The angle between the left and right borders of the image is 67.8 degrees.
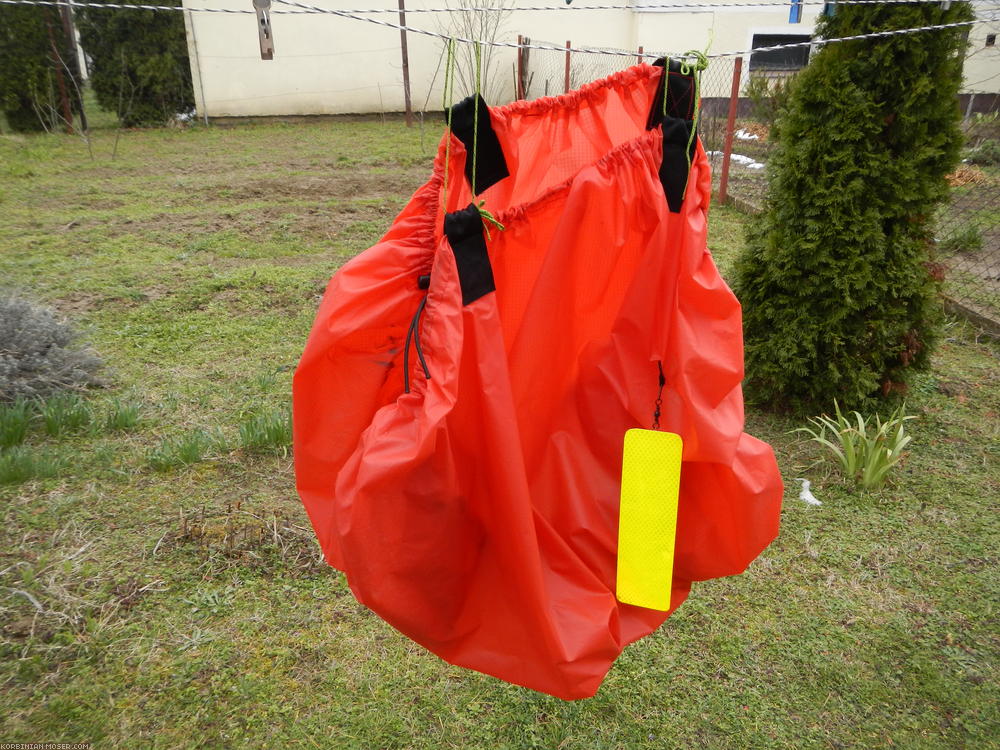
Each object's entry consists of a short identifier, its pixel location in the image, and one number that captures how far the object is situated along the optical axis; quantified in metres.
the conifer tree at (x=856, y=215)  3.07
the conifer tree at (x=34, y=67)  11.14
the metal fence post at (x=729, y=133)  7.64
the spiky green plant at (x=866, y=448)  3.02
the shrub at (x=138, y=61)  11.88
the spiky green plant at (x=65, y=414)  3.22
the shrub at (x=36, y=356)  3.40
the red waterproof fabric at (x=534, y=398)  1.17
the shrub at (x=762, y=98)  7.62
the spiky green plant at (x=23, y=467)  2.85
